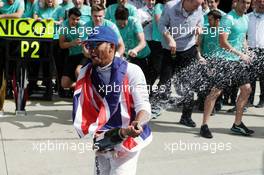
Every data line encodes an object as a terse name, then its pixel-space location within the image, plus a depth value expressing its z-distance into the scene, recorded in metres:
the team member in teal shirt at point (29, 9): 14.05
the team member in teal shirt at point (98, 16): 11.13
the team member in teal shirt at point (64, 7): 13.95
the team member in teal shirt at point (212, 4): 13.93
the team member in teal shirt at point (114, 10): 13.07
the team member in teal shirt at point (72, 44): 11.85
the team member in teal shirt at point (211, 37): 11.92
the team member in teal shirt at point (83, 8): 13.25
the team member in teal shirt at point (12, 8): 13.10
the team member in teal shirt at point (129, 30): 11.87
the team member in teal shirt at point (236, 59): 10.78
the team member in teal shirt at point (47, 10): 13.81
